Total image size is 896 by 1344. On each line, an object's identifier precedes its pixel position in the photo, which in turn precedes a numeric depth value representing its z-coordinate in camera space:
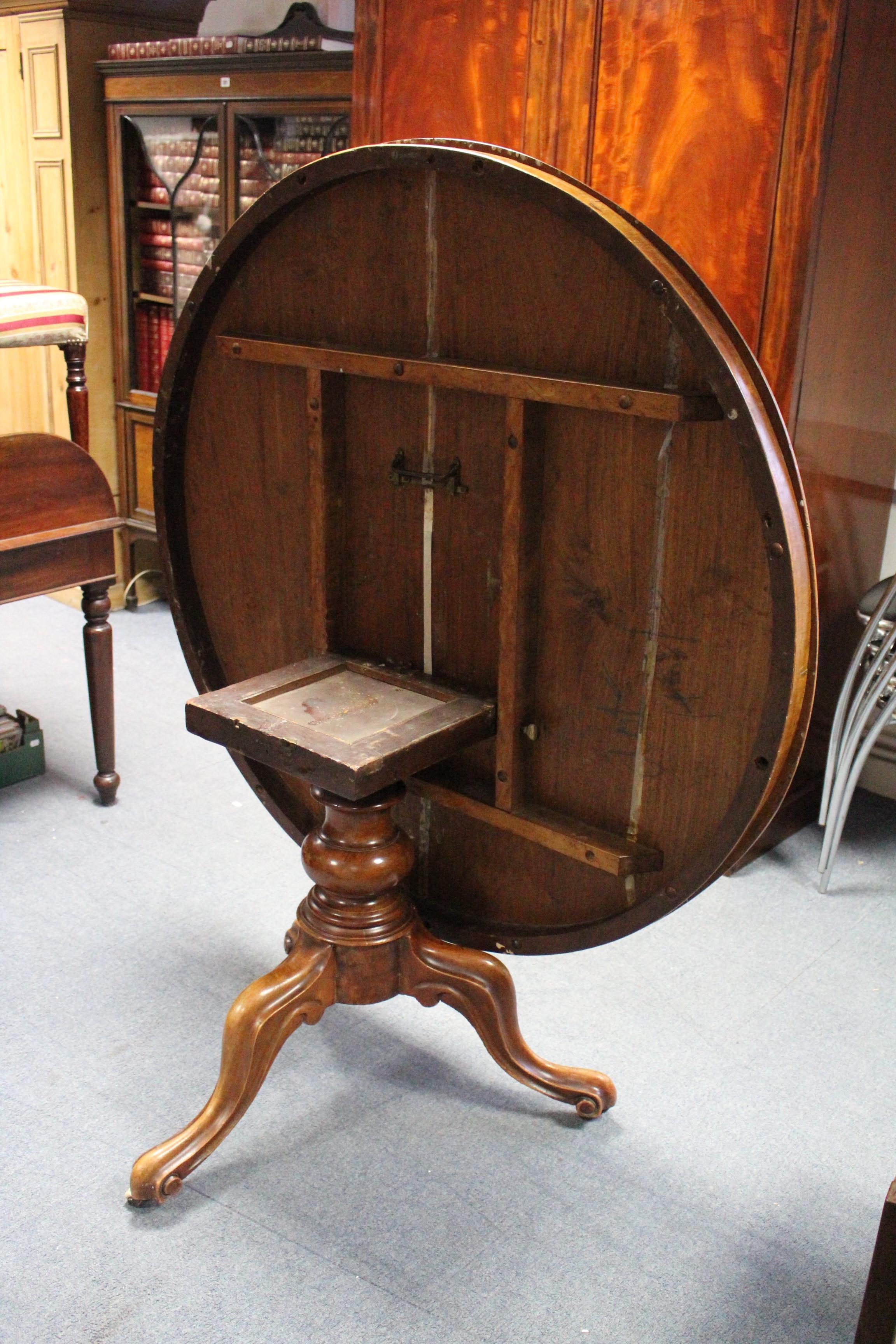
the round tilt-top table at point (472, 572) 1.34
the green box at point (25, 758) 3.02
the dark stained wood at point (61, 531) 2.62
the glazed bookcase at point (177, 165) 3.52
